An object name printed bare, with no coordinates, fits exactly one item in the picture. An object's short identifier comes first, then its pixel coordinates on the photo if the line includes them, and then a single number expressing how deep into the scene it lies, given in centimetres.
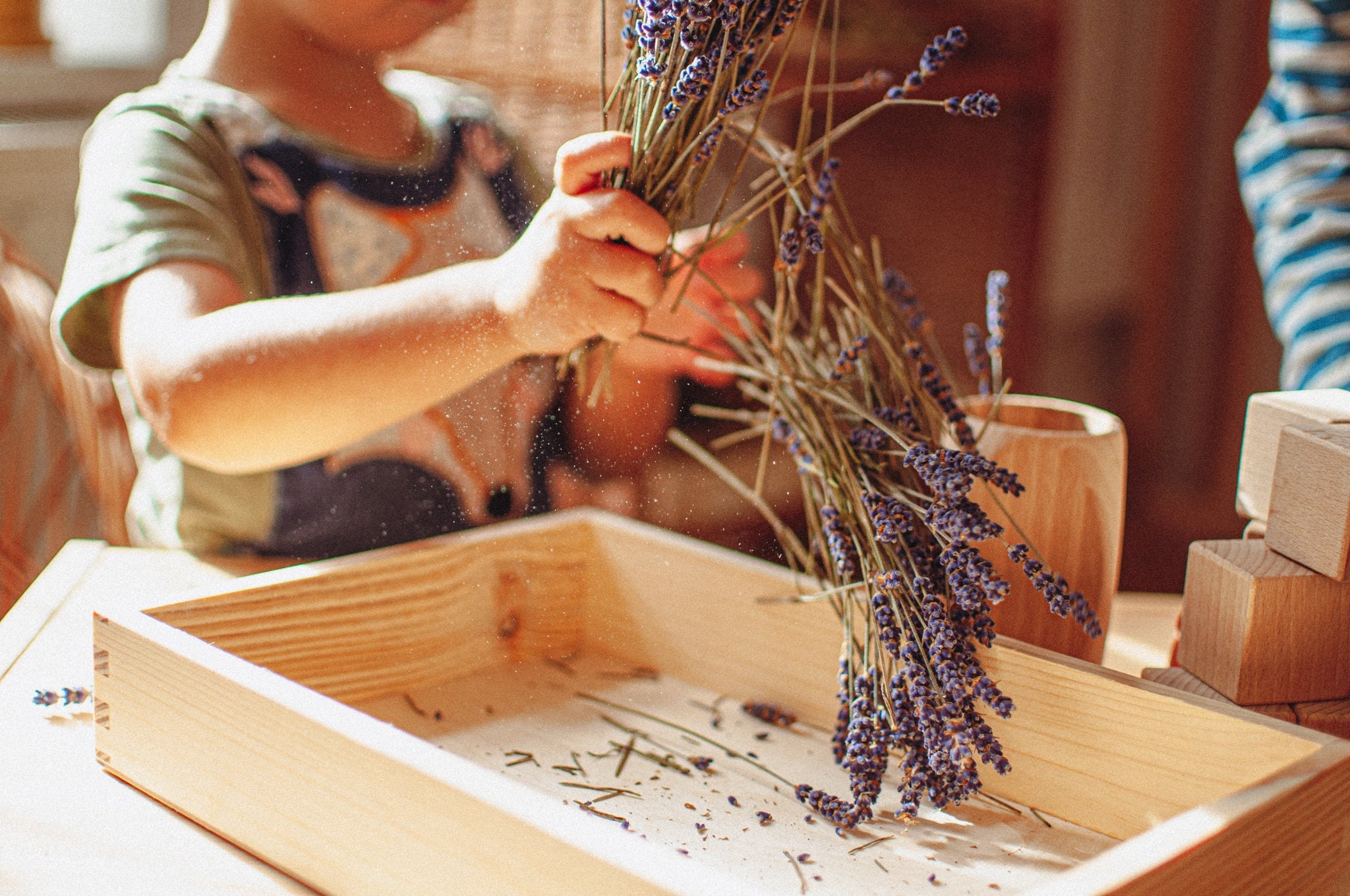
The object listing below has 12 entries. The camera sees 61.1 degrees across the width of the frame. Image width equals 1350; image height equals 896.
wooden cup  57
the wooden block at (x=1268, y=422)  56
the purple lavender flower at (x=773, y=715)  63
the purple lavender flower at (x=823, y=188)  54
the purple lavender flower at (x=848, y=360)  57
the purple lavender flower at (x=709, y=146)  52
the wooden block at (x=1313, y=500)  49
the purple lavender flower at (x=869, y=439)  57
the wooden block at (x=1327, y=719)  51
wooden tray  41
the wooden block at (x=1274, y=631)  51
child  55
